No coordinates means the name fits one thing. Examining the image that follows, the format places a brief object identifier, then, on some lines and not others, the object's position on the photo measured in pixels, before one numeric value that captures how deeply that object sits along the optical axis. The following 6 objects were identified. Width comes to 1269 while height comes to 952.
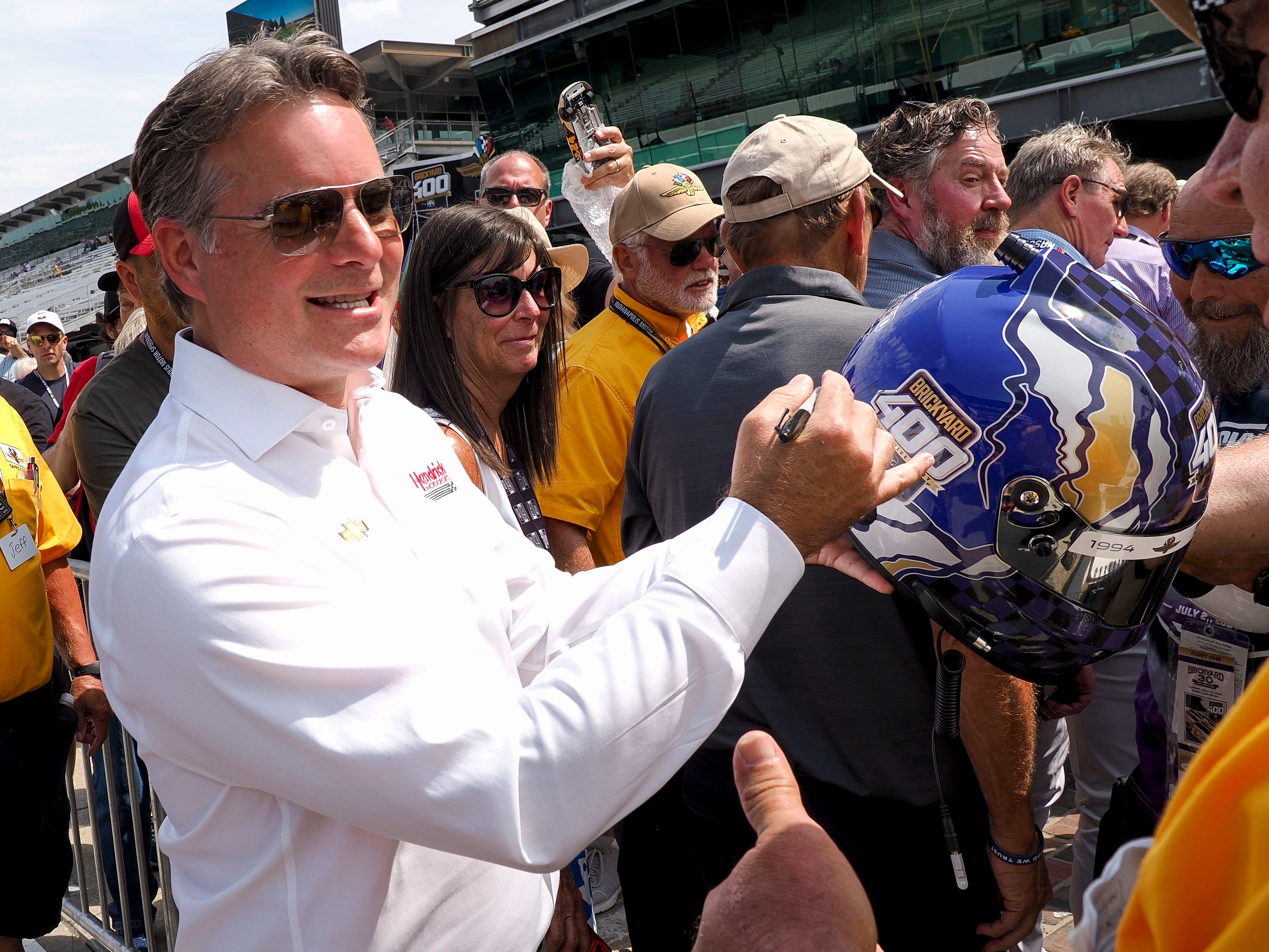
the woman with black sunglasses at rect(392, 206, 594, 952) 3.18
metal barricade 3.48
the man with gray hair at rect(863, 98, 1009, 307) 3.76
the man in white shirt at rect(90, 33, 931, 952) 1.35
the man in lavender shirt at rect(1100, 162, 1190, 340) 4.38
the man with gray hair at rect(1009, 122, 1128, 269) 4.55
